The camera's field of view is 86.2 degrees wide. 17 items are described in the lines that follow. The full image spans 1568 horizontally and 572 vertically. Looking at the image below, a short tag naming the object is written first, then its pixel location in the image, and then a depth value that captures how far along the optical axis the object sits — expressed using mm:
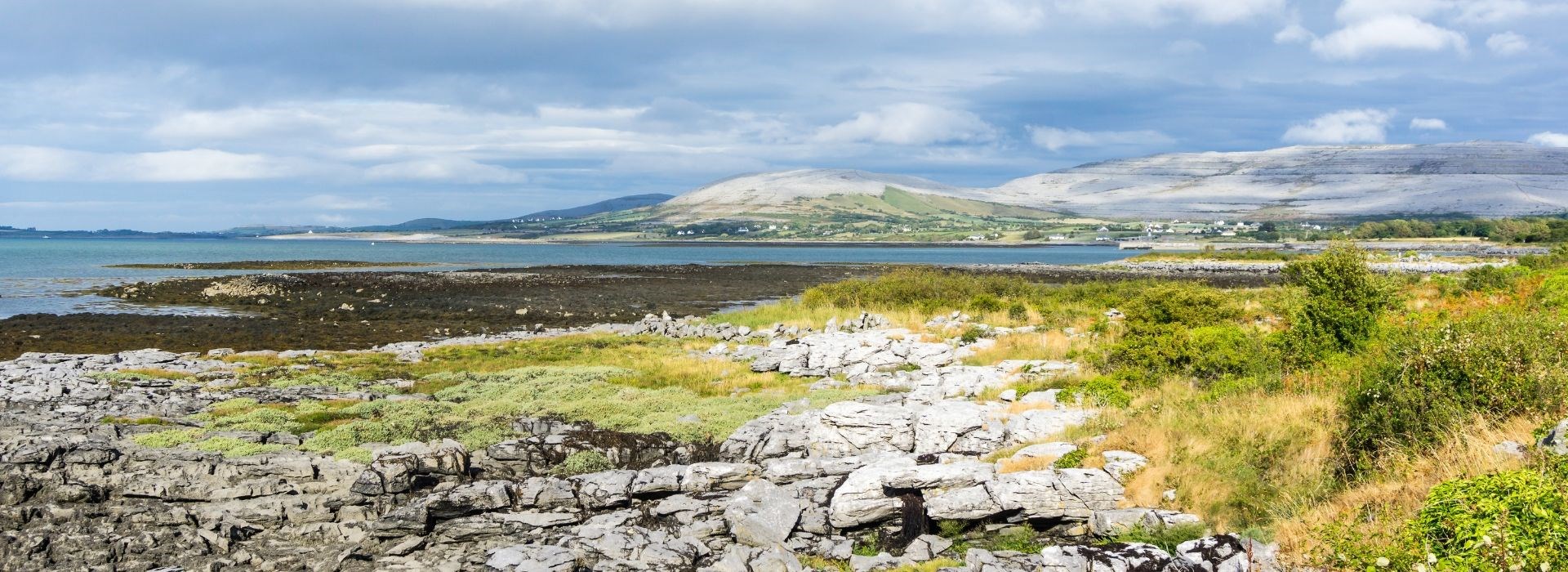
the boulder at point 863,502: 11609
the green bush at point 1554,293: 16094
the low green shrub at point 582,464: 14953
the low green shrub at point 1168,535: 9414
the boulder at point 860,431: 14695
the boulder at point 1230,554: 8172
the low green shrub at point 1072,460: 11688
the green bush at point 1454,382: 9383
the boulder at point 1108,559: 8539
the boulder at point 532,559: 10930
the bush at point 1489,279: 24469
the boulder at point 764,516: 11555
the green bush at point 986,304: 35125
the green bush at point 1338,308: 16125
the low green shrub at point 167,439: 15570
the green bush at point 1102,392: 15409
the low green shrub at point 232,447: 14984
